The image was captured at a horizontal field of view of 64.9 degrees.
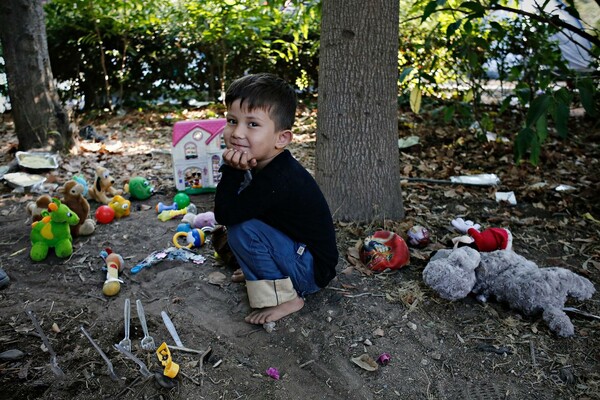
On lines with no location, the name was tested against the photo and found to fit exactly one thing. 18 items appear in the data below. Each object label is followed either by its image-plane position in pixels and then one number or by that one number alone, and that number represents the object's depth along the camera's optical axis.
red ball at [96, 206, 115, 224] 3.48
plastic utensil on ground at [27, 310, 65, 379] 1.98
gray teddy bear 2.38
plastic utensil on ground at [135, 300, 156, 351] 2.13
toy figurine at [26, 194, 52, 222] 3.22
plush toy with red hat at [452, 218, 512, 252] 2.85
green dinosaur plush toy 2.93
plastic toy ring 3.12
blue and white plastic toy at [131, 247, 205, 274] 2.88
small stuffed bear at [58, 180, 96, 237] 3.20
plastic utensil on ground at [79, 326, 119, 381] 1.98
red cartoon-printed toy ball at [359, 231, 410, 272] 2.80
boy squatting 2.18
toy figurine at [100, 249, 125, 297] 2.61
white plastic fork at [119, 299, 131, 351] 2.06
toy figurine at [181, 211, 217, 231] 3.40
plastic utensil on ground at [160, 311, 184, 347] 2.21
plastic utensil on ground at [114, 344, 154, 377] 1.92
